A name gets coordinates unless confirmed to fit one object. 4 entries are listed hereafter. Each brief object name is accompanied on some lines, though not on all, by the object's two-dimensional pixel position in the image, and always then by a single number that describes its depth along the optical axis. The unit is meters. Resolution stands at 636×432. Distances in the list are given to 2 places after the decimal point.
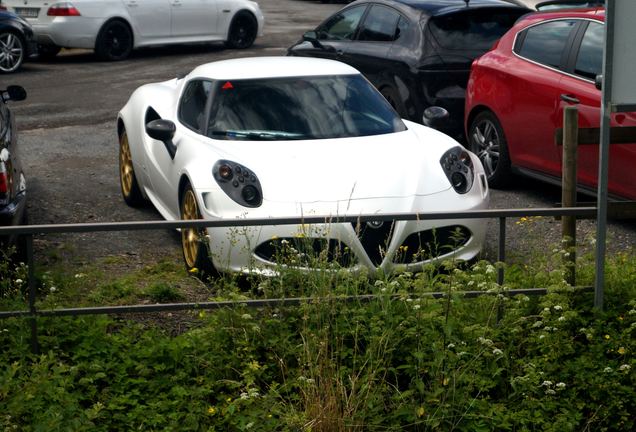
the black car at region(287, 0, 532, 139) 11.99
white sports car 7.35
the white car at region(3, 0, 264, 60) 19.16
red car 9.09
